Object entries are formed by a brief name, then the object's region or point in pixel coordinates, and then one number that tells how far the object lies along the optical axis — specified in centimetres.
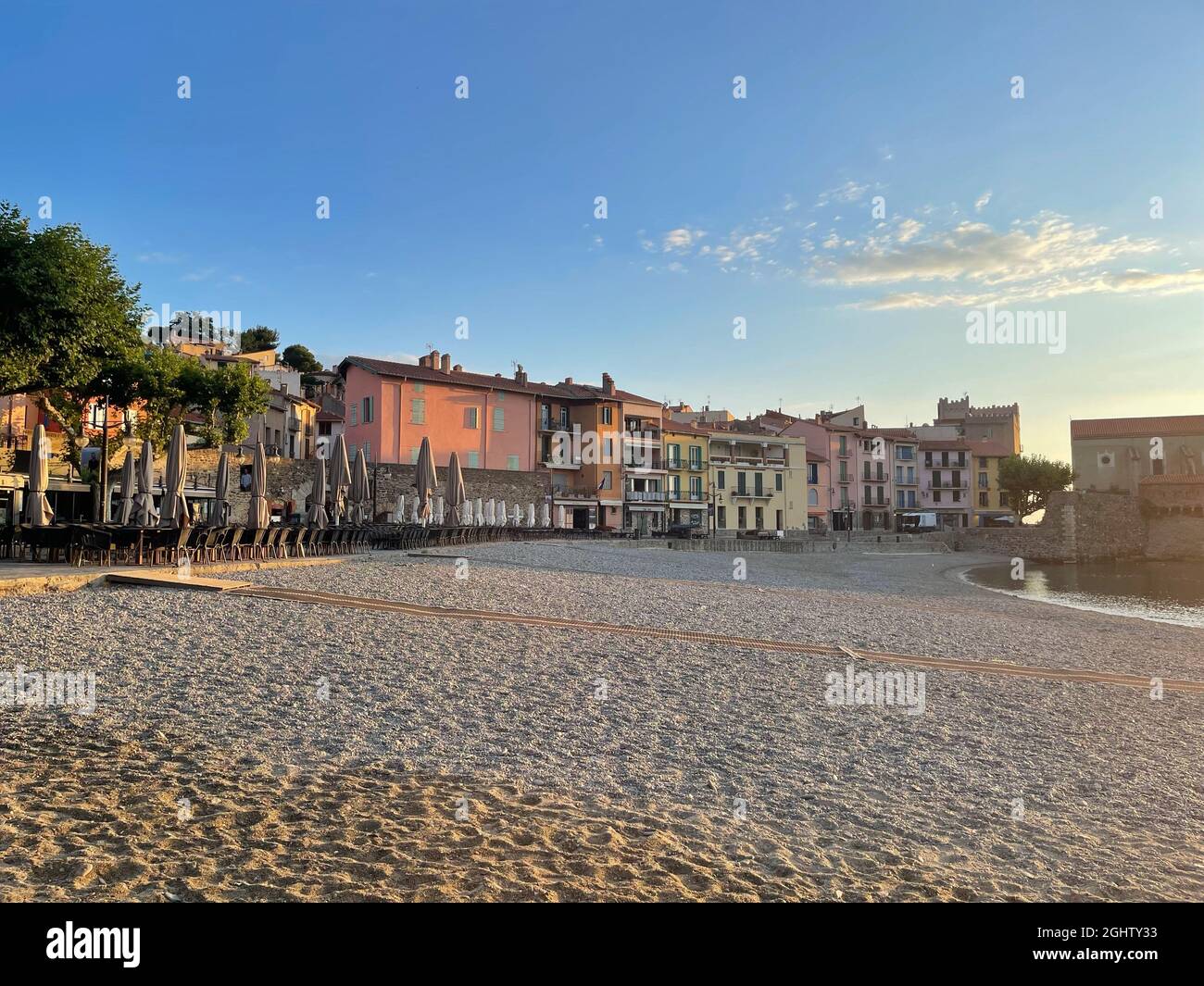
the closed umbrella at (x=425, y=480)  2858
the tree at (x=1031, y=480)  7925
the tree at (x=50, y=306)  1697
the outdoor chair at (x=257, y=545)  1770
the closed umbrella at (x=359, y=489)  2755
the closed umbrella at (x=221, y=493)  1748
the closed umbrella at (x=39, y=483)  1661
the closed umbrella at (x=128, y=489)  1958
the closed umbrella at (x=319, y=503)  2280
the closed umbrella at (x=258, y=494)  1861
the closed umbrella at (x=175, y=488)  1741
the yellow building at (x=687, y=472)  6750
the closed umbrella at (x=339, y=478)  2428
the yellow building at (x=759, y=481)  7094
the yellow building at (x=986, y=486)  8881
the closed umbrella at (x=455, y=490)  3253
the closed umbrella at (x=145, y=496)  1747
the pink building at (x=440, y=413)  5044
